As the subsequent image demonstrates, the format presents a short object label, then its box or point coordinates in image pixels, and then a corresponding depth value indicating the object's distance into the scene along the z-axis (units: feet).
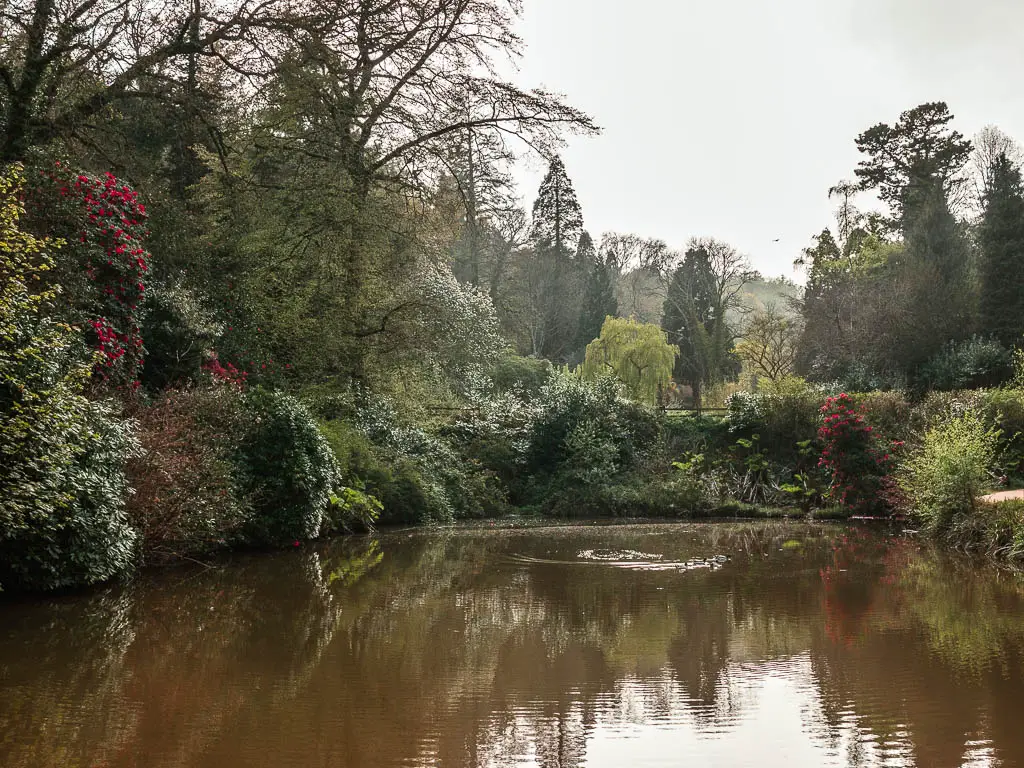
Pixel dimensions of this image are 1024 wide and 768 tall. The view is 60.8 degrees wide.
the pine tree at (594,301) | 145.28
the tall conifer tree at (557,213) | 145.07
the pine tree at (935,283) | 92.38
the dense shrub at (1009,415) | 56.27
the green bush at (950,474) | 39.11
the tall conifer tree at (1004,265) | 92.58
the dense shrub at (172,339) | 41.16
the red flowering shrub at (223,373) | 41.67
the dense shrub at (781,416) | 67.31
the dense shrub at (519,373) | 103.65
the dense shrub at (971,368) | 86.38
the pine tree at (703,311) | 136.77
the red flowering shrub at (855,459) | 56.44
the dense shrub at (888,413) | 59.98
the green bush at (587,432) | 66.33
